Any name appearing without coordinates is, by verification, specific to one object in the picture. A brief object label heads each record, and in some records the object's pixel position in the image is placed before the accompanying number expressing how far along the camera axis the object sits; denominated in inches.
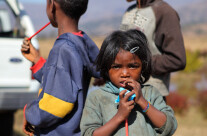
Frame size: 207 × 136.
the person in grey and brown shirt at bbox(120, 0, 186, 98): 188.2
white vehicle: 266.7
